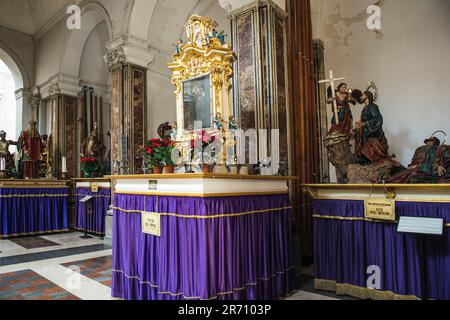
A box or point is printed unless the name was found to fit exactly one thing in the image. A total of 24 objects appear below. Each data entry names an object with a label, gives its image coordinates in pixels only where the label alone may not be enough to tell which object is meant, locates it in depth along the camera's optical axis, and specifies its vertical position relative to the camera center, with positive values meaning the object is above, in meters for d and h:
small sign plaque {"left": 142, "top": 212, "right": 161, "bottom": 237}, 3.39 -0.52
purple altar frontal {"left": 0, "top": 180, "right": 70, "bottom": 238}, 8.30 -0.83
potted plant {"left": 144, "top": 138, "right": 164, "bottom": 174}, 3.88 +0.23
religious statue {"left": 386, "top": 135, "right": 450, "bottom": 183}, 4.07 +0.00
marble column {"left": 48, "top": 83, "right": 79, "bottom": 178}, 11.03 +1.47
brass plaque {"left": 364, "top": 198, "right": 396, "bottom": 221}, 3.58 -0.45
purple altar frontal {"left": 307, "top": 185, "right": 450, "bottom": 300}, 3.36 -0.88
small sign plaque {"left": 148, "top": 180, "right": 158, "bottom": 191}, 3.51 -0.13
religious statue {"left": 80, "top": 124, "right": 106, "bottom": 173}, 9.50 +0.71
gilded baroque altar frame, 5.03 +1.70
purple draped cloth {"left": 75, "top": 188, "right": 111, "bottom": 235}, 8.28 -0.91
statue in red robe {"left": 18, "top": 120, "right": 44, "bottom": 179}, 10.09 +0.71
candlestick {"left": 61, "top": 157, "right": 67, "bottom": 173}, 9.95 +0.25
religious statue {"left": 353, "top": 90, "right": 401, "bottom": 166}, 4.66 +0.47
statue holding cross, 4.86 +0.87
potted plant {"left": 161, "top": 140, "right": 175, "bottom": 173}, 3.89 +0.24
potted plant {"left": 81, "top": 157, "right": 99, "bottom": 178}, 9.32 +0.22
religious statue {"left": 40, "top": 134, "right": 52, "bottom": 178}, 10.68 +0.62
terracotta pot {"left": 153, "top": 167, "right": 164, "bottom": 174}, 3.81 +0.03
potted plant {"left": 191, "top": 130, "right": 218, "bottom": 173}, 3.53 +0.34
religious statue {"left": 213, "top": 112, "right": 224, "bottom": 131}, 4.83 +0.72
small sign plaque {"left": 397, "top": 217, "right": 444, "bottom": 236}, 3.11 -0.57
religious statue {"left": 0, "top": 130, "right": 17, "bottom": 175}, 9.91 +0.62
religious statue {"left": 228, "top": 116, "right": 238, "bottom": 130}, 4.86 +0.69
